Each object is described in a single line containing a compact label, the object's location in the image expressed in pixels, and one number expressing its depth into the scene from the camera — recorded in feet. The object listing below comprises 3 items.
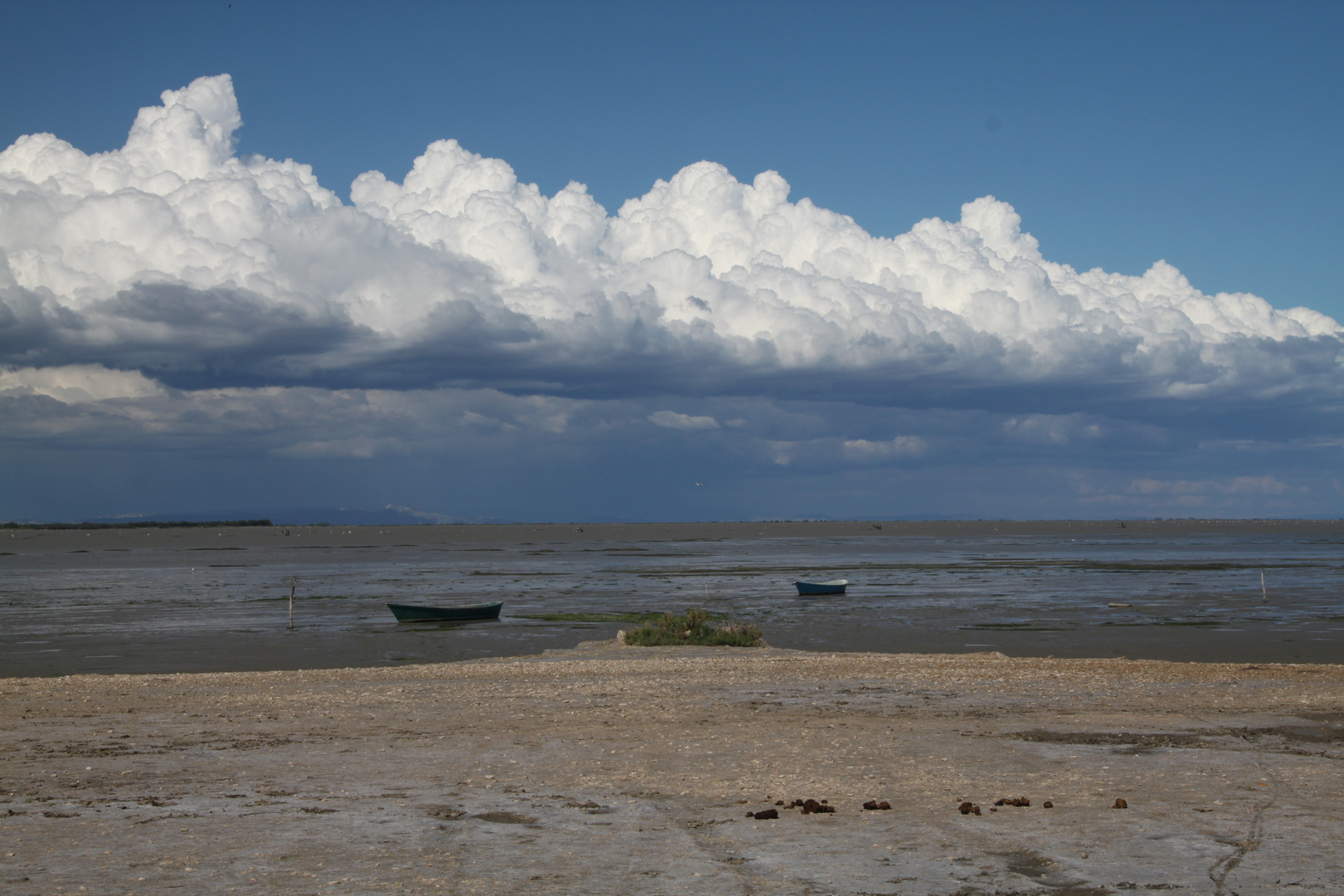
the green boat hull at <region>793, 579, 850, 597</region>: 189.88
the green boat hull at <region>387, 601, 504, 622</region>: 148.25
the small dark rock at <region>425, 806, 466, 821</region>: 37.60
